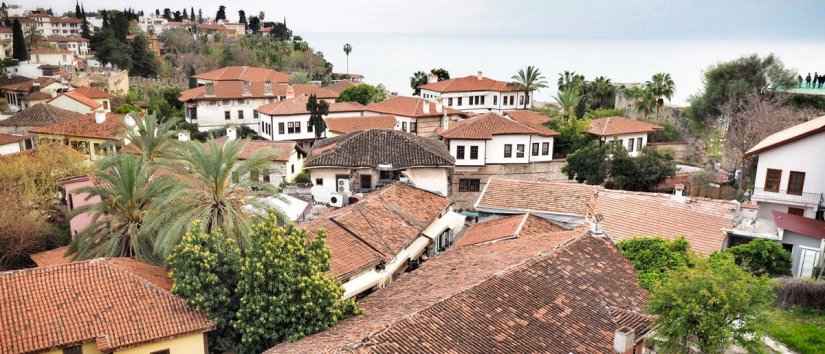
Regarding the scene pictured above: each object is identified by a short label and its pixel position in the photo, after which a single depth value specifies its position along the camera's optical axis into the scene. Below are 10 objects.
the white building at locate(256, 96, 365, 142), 54.38
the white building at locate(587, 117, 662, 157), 45.59
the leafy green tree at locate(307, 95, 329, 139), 50.84
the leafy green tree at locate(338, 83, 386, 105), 66.62
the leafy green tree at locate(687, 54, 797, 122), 43.72
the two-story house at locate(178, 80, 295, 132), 60.41
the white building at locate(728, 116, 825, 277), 24.31
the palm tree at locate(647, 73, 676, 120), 55.59
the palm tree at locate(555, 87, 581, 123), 53.31
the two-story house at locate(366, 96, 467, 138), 53.25
